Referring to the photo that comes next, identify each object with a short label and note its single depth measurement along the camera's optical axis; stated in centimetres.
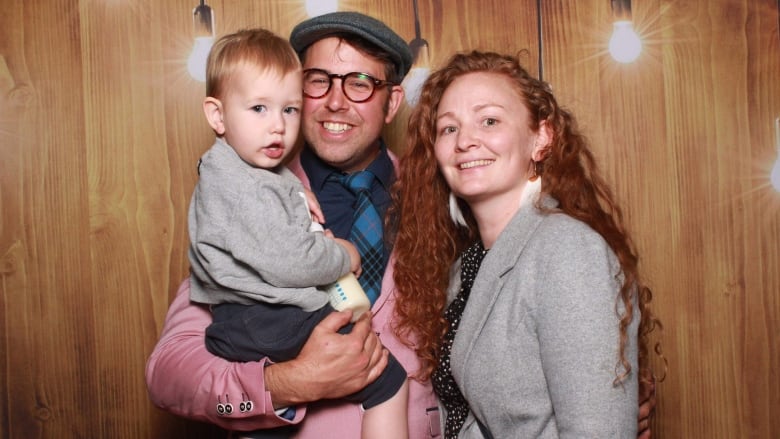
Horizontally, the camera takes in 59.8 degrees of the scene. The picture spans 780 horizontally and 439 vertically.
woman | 126
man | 149
